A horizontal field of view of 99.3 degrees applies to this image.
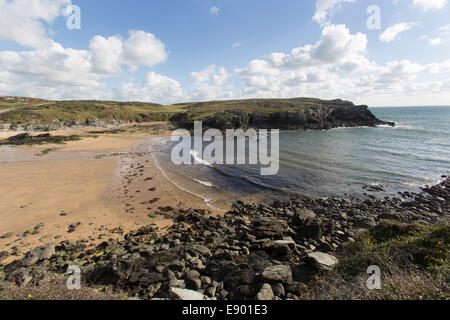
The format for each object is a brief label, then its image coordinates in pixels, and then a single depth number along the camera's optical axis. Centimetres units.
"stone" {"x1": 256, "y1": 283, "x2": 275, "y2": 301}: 600
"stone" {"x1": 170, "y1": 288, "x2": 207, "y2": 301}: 591
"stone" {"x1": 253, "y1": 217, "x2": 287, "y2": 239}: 1036
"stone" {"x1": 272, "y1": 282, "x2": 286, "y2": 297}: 637
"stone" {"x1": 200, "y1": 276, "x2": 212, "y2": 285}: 708
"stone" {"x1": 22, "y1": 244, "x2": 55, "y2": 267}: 836
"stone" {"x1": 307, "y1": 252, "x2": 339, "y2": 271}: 739
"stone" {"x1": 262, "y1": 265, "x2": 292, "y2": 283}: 673
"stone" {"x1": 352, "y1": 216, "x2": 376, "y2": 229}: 1204
